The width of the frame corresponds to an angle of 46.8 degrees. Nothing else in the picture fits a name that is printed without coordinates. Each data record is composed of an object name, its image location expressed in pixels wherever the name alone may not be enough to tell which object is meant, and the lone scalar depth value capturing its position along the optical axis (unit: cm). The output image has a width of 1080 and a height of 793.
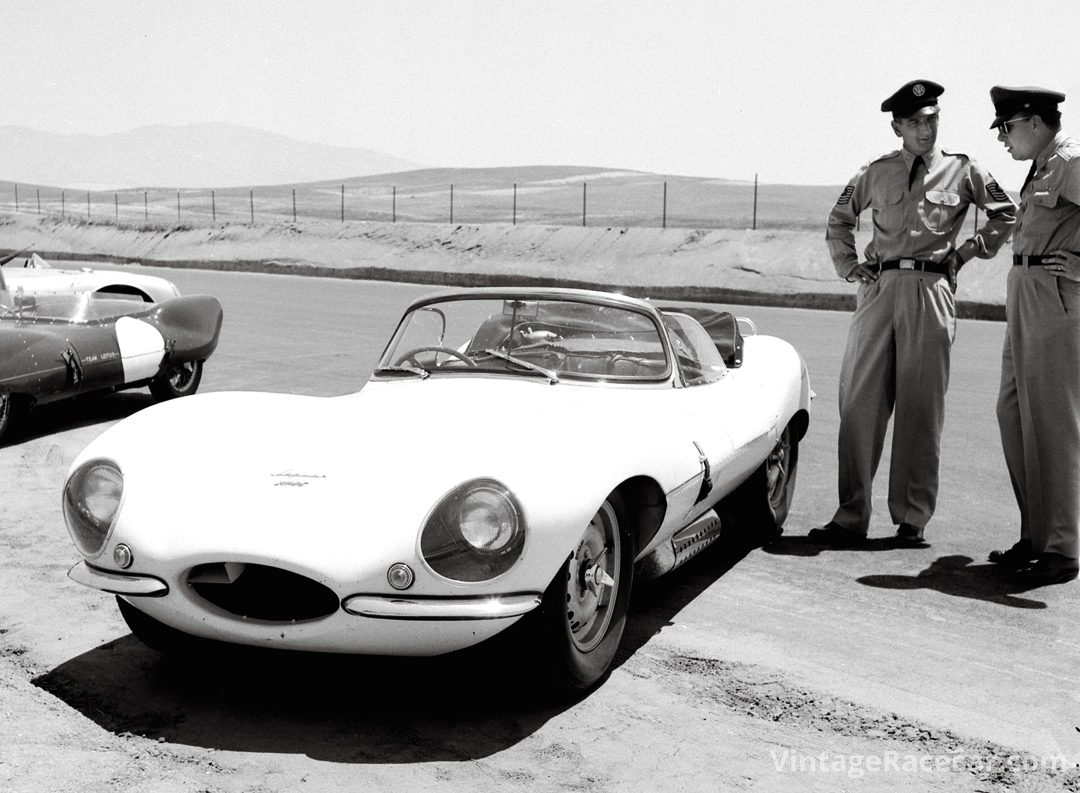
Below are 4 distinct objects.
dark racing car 813
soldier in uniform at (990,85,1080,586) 521
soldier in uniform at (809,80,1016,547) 579
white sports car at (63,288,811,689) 340
